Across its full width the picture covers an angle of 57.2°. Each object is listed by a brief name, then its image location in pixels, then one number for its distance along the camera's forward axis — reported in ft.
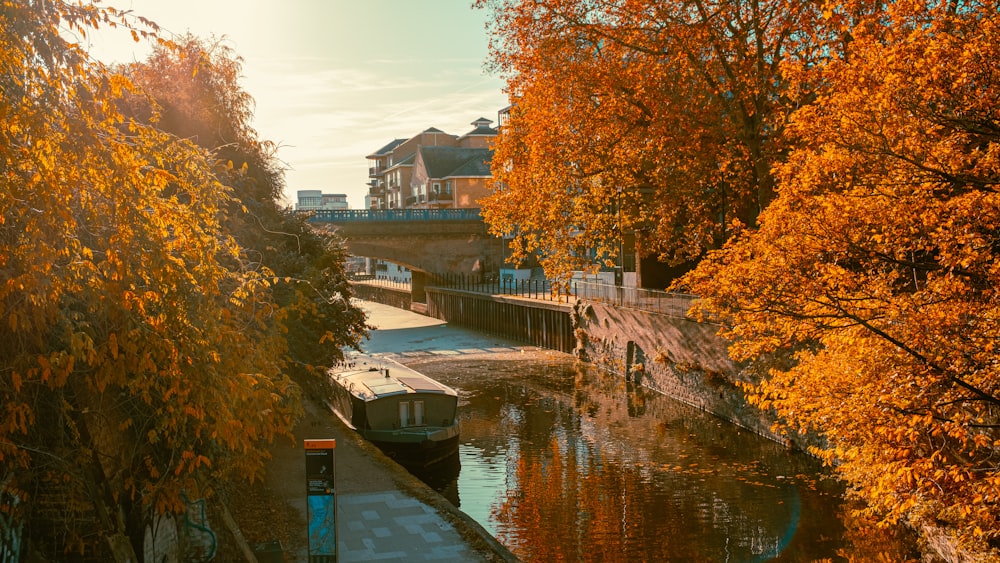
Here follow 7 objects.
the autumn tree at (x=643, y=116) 82.64
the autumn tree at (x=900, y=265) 38.14
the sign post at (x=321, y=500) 32.86
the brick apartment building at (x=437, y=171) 310.65
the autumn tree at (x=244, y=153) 65.21
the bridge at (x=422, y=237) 202.28
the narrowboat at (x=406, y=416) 75.87
